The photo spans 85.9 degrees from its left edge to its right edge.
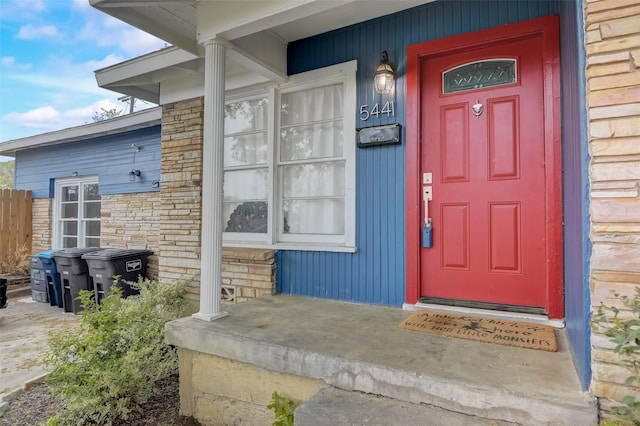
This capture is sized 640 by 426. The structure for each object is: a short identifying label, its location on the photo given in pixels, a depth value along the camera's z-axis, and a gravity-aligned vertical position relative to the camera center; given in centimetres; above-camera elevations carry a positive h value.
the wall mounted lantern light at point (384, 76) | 284 +120
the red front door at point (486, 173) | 246 +36
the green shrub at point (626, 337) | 106 -37
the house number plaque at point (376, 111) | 290 +95
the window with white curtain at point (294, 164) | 315 +56
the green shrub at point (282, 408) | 184 -105
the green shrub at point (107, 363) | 220 -98
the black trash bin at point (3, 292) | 456 -96
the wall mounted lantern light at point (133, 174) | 549 +74
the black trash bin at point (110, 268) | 462 -65
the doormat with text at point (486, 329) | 199 -70
